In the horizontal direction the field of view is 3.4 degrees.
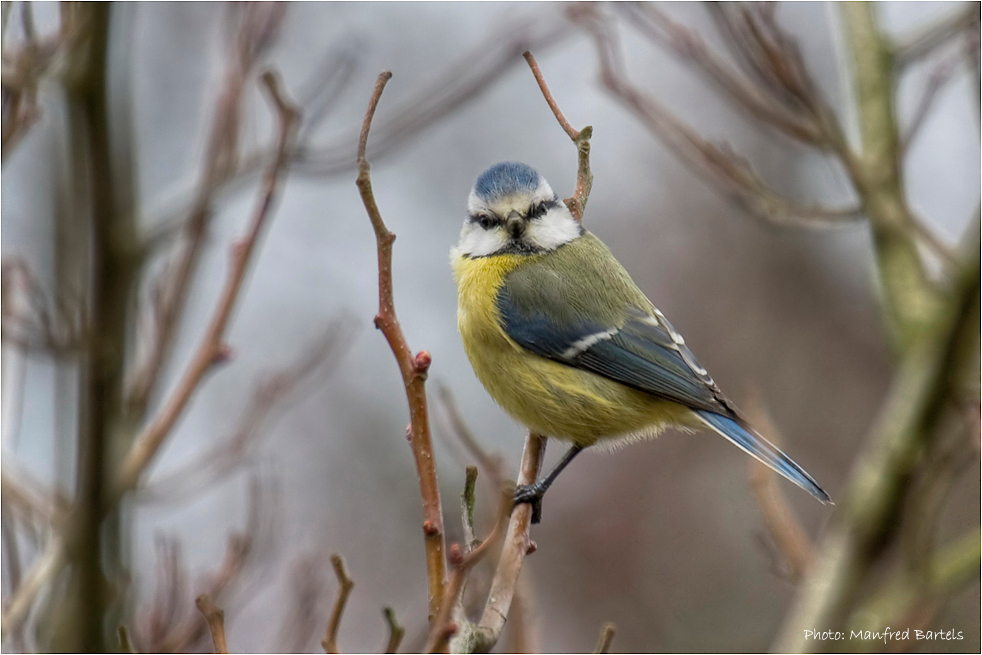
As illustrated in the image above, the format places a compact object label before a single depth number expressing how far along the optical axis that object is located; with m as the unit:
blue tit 3.75
